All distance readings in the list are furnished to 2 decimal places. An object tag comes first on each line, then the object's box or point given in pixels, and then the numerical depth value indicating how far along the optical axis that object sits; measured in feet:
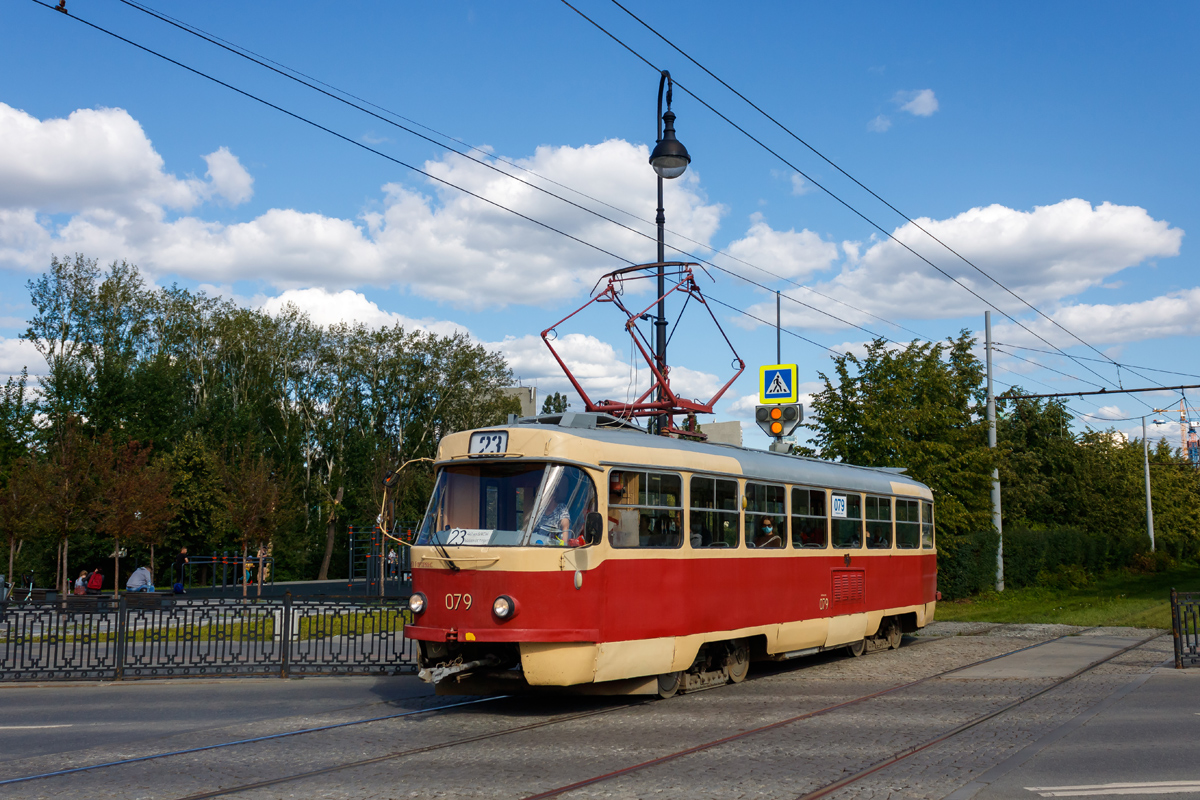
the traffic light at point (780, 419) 68.90
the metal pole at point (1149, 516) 185.98
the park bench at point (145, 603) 49.24
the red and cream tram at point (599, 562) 33.99
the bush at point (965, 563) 99.17
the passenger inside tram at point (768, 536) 43.80
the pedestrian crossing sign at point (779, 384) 70.38
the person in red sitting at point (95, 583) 107.45
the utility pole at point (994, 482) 101.24
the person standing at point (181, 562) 118.91
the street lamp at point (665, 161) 53.98
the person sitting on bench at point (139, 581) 85.92
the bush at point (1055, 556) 116.06
